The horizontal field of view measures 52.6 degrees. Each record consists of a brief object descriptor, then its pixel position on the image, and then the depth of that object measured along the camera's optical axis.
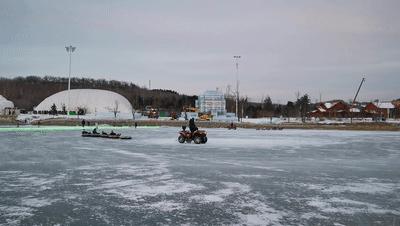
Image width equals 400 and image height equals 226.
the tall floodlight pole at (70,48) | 67.25
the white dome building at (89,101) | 128.12
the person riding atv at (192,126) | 23.51
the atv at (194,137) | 23.17
